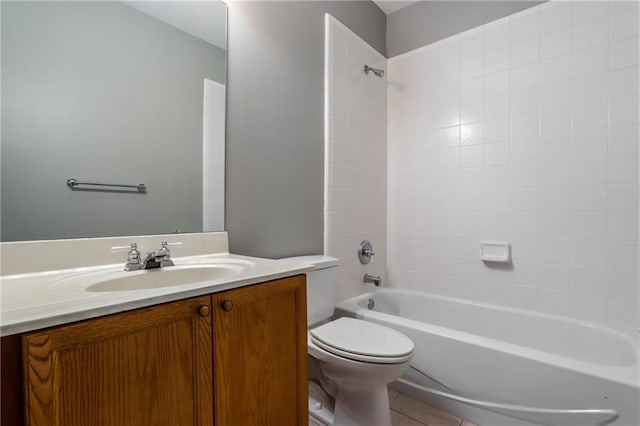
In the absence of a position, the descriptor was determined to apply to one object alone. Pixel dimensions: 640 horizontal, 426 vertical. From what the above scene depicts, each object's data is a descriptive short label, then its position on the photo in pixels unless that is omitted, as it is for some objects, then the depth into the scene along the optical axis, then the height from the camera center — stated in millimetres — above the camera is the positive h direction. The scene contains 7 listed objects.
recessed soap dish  1892 -256
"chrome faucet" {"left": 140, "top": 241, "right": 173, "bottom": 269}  1028 -169
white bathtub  1145 -703
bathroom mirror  916 +339
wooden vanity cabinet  535 -344
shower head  2156 +1015
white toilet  1191 -581
